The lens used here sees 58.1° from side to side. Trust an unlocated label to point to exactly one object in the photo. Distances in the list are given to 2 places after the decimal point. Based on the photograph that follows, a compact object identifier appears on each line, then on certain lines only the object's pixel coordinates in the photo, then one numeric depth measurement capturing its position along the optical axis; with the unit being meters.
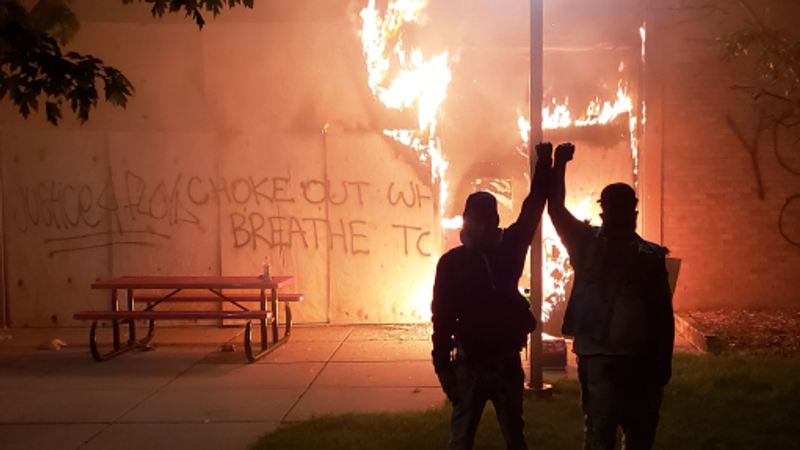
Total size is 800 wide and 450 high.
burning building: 9.11
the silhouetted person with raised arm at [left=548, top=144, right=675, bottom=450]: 3.33
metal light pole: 5.86
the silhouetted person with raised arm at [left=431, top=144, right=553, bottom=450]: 3.43
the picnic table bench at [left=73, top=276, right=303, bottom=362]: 7.58
